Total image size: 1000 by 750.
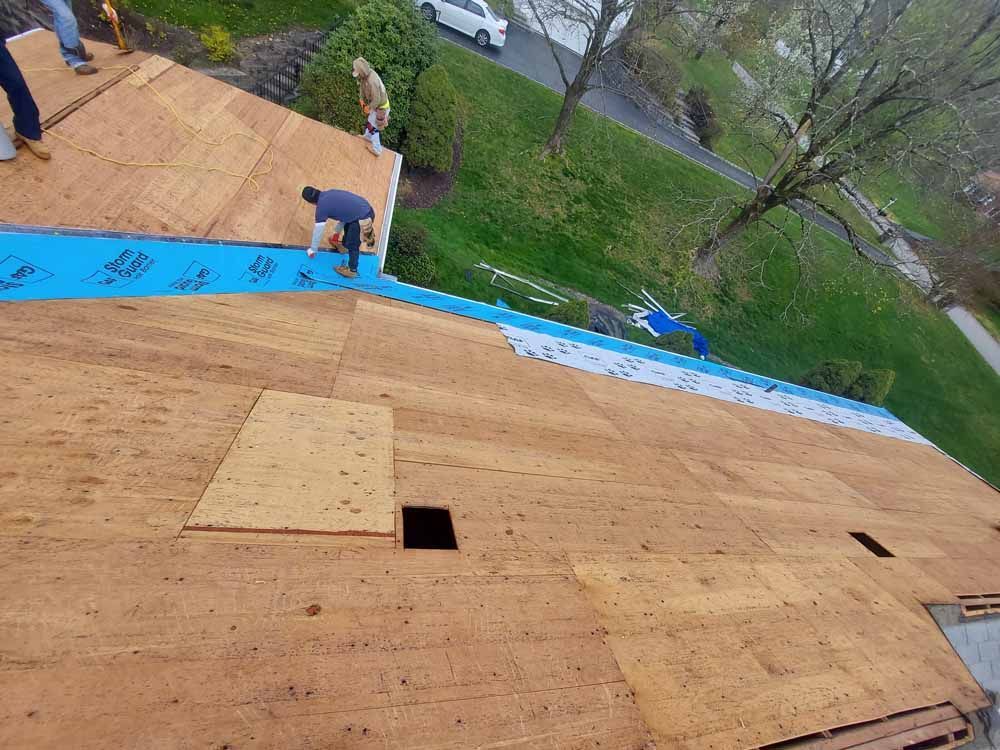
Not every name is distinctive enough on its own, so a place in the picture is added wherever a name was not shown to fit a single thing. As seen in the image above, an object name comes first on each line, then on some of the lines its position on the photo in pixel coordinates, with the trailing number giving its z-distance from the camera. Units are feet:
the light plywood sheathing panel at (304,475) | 6.06
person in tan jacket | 21.25
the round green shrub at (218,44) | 29.67
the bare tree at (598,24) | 32.45
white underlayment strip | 17.52
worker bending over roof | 15.55
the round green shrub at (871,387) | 33.17
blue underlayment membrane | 9.71
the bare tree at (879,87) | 25.66
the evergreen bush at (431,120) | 29.40
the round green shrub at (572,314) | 24.64
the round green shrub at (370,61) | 26.55
